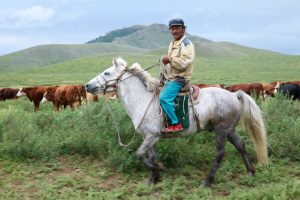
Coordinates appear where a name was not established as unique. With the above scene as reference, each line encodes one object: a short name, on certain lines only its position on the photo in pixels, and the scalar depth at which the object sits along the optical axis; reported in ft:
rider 23.34
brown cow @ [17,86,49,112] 74.54
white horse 23.94
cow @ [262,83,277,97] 78.49
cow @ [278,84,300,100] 66.23
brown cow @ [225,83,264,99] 75.00
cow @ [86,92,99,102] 71.36
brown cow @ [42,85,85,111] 68.23
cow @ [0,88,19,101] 90.58
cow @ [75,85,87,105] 69.32
